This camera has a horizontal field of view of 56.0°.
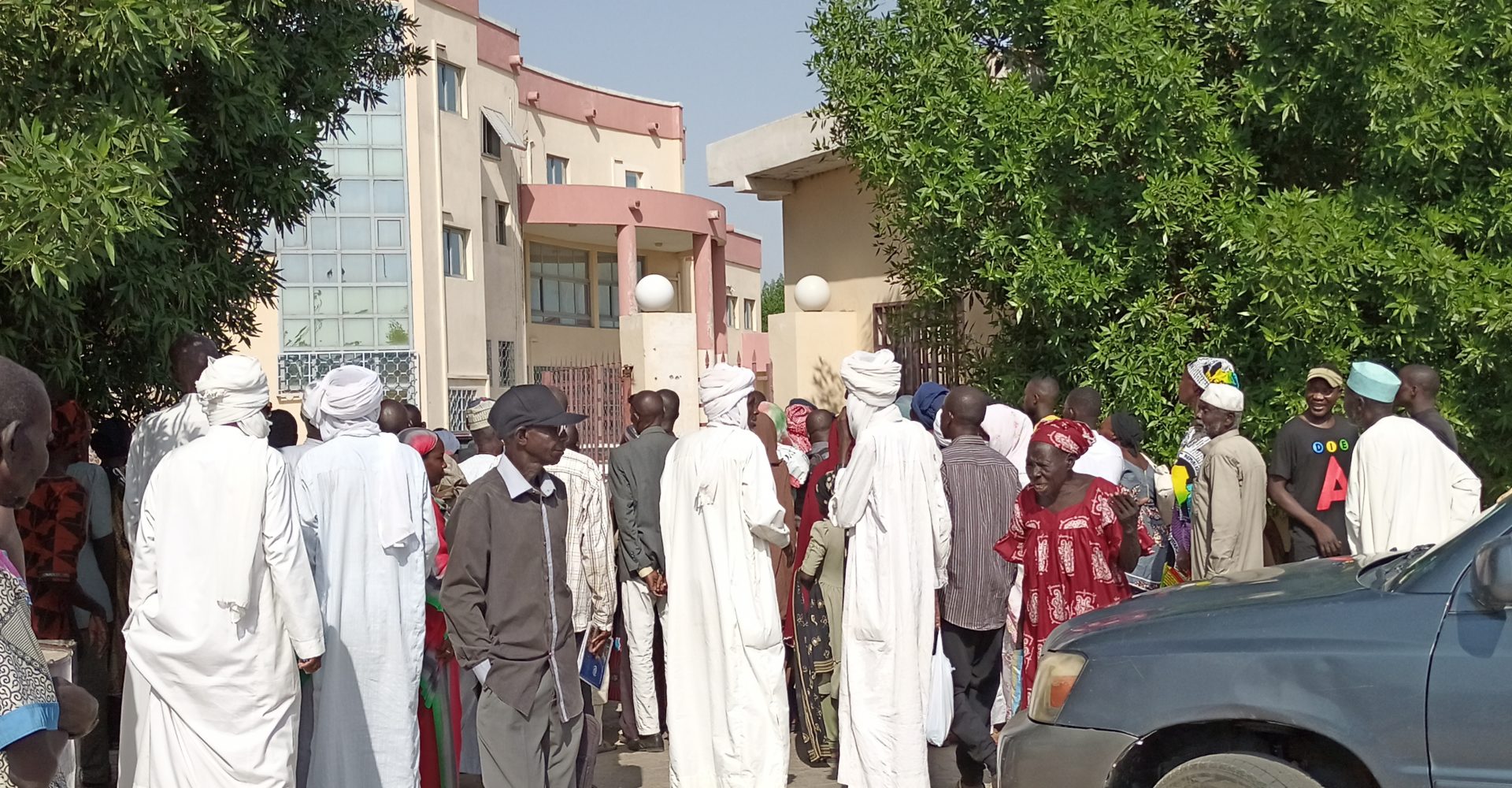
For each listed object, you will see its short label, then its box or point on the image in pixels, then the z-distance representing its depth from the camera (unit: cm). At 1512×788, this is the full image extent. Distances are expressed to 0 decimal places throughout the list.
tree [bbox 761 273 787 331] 6800
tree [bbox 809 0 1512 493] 859
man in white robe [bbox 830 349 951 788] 619
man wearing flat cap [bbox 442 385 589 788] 536
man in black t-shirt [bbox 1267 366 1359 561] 710
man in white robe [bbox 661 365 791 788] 617
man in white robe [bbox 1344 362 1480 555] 627
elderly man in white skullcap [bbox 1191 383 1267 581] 679
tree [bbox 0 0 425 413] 525
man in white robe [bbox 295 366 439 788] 537
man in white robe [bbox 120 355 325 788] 464
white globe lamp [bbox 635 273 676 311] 1784
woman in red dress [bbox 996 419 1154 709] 568
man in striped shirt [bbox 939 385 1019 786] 652
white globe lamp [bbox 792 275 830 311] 1502
